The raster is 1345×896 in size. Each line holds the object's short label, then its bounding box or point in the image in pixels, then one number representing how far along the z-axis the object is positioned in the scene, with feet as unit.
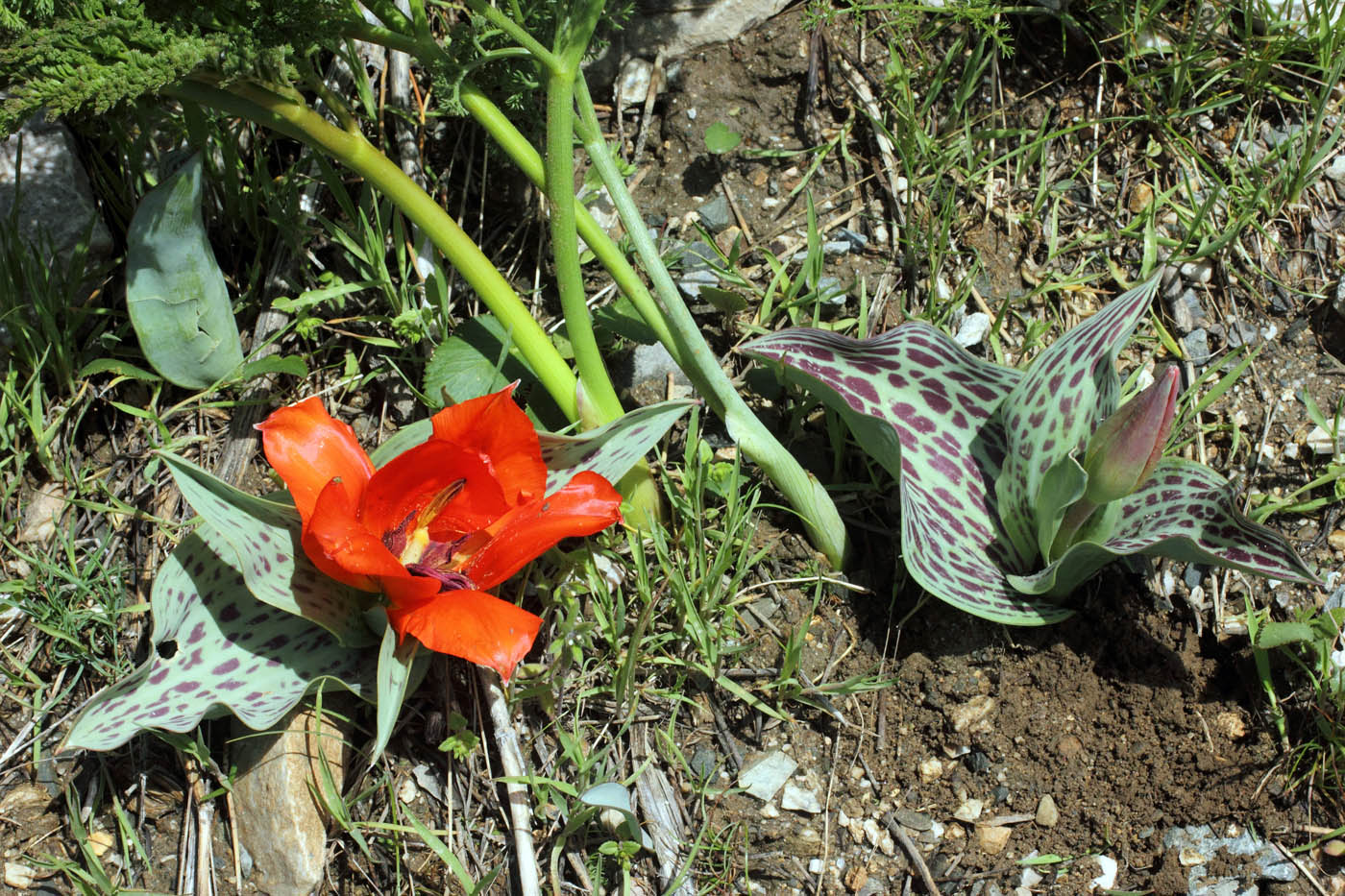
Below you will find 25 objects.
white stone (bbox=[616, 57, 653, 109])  3.04
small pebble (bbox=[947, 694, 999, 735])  2.67
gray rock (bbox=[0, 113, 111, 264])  2.91
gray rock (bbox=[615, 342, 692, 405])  2.90
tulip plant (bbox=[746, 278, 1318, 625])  2.52
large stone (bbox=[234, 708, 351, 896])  2.62
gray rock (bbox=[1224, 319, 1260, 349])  2.89
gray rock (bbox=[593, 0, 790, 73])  3.02
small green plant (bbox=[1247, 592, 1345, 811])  2.61
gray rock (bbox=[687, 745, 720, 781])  2.67
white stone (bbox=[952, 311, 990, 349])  2.90
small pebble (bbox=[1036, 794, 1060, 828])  2.63
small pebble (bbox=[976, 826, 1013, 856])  2.63
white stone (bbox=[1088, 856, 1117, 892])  2.61
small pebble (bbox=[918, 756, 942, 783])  2.67
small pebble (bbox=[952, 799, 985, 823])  2.64
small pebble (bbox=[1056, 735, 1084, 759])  2.65
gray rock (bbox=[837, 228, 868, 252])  2.96
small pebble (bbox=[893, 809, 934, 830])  2.65
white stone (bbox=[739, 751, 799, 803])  2.66
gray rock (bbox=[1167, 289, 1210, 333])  2.90
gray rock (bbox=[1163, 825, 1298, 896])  2.59
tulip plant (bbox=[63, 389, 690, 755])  2.51
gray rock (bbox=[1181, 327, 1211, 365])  2.89
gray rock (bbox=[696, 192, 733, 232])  2.98
